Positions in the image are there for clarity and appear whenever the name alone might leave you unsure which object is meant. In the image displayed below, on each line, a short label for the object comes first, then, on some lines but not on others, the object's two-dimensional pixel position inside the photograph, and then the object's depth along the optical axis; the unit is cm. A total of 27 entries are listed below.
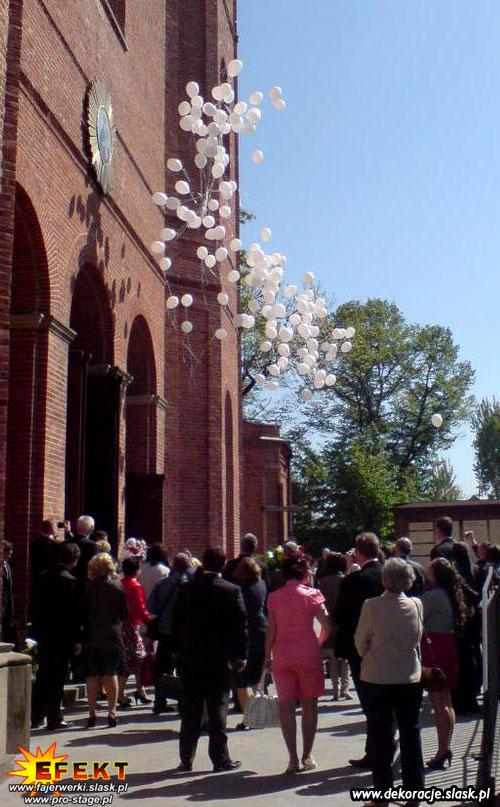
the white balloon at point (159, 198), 1591
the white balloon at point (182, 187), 1576
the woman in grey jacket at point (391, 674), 619
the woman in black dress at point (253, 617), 990
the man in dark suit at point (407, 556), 1029
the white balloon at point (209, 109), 1505
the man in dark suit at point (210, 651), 745
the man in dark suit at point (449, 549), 1052
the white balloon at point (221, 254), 1670
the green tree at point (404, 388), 5066
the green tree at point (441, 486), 5060
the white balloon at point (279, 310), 1681
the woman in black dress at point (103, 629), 948
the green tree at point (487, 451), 7556
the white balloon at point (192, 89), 1515
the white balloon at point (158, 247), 1617
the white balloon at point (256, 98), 1540
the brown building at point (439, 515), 2605
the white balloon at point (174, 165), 1627
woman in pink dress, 743
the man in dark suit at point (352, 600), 770
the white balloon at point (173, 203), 1592
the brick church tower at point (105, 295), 1138
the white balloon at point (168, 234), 1652
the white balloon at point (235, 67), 1553
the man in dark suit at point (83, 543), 1091
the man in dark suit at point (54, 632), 936
